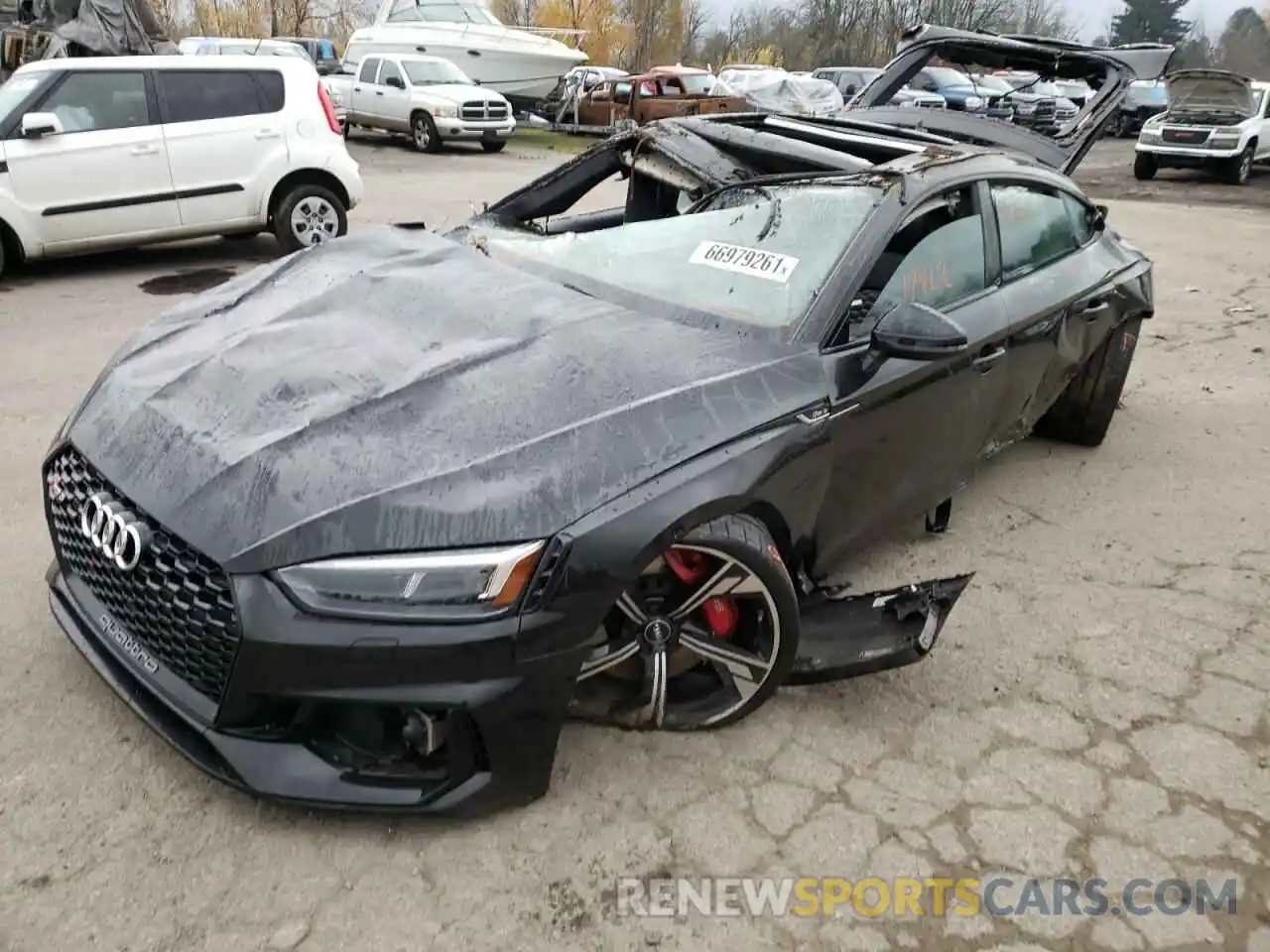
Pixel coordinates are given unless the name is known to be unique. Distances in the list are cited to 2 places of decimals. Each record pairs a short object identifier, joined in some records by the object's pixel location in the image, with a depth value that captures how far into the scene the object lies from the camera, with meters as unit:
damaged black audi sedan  2.15
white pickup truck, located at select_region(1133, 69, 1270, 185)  17.27
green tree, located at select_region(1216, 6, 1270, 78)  66.50
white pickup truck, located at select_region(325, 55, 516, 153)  18.08
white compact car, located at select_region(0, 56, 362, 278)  7.21
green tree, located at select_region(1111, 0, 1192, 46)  64.19
